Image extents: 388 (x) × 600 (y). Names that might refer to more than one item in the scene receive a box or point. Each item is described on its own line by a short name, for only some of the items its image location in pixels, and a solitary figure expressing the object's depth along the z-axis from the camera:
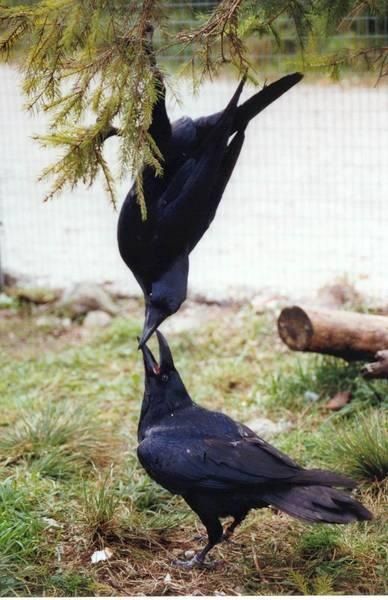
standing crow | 3.41
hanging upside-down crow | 3.52
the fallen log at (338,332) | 5.03
